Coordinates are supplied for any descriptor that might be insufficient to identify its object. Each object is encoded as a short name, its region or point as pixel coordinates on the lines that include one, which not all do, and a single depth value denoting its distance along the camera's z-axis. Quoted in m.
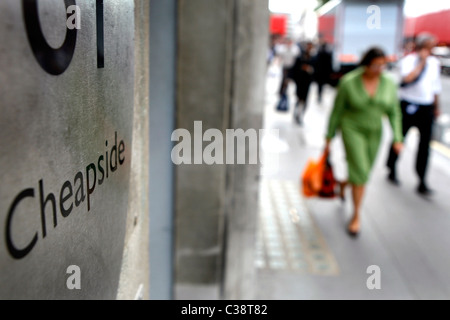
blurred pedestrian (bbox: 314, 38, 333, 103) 11.82
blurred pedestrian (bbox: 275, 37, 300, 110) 10.54
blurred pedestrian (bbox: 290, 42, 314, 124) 9.80
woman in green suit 4.21
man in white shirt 5.53
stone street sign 0.73
